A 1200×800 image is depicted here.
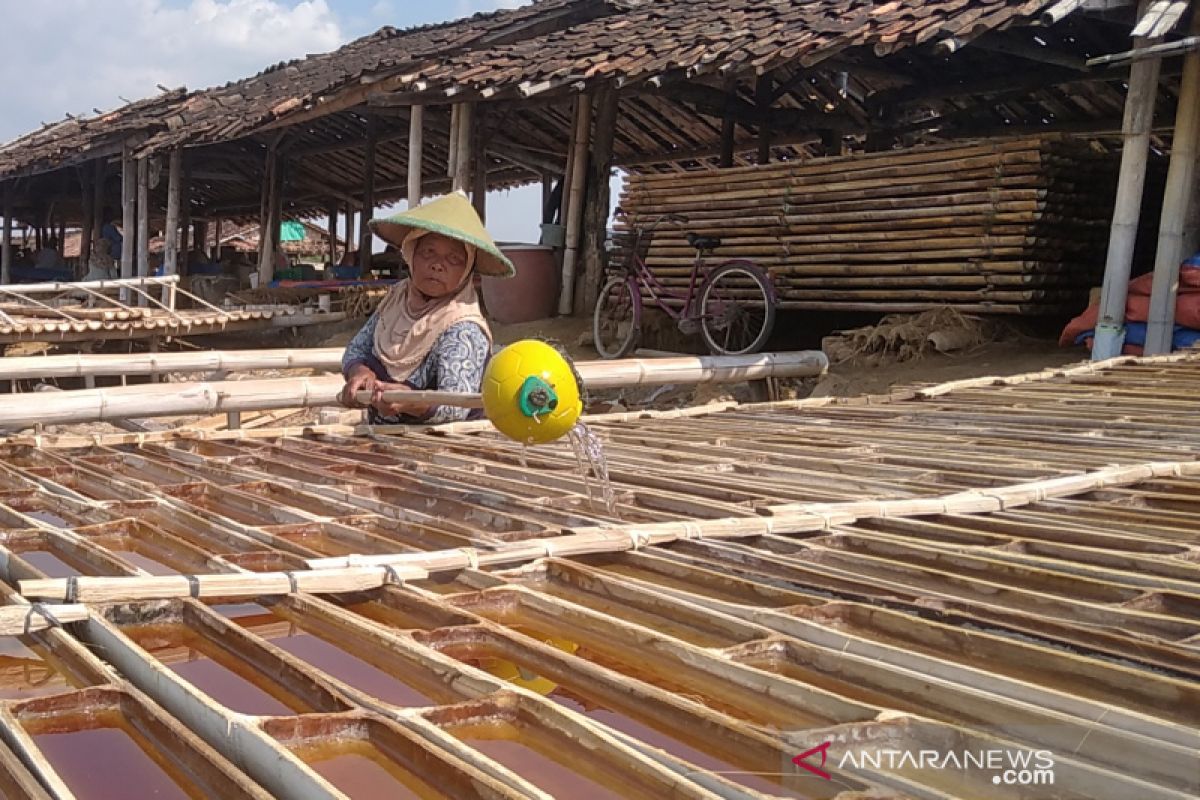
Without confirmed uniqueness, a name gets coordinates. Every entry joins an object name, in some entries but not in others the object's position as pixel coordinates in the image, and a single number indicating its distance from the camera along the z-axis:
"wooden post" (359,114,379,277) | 14.34
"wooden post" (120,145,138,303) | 15.85
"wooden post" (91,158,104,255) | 18.06
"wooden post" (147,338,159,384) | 10.86
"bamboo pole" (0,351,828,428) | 3.87
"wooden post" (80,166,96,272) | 19.42
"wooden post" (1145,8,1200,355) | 6.79
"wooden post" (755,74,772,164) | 10.95
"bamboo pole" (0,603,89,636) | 1.58
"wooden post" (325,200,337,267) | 20.94
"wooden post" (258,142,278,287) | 15.81
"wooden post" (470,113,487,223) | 11.59
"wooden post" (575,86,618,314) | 11.07
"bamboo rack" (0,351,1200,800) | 1.21
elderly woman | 4.17
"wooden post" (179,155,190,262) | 16.81
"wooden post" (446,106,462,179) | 11.17
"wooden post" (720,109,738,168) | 10.97
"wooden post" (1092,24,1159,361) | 6.80
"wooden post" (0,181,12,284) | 20.09
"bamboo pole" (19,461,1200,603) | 1.73
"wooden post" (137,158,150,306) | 15.64
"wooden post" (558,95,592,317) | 11.03
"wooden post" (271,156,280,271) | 15.95
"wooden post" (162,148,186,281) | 15.55
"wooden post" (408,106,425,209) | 11.53
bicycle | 8.84
